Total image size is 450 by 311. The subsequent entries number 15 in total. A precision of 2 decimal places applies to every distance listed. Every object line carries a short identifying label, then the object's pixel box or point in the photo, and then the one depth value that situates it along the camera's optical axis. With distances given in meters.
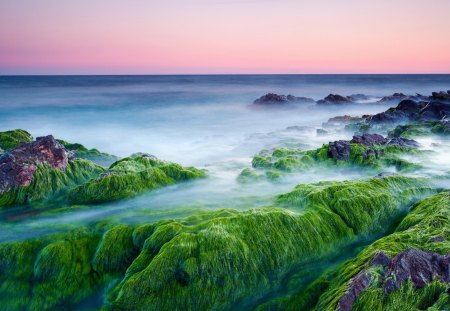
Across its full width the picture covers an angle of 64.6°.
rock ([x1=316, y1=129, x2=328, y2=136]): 16.91
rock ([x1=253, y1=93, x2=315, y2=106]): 34.84
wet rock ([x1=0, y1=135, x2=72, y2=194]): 7.35
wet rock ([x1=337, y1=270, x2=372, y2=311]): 3.41
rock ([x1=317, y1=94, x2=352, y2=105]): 33.33
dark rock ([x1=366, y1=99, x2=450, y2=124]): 16.84
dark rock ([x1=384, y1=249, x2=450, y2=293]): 3.42
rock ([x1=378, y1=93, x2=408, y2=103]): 34.48
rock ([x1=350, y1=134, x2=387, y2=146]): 10.46
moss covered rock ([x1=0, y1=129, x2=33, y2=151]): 11.02
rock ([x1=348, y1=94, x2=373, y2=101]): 38.96
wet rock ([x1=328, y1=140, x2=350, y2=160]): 9.64
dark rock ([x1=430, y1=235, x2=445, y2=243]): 4.12
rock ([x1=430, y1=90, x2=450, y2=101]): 19.72
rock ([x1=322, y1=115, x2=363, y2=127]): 19.59
